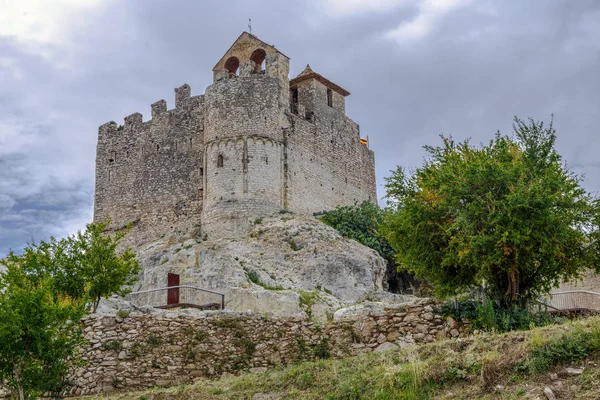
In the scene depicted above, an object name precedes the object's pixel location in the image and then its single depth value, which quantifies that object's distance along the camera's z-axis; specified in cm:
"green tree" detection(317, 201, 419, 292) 3125
